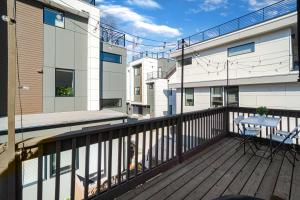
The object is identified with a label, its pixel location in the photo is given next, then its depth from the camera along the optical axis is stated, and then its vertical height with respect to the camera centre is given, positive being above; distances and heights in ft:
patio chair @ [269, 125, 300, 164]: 12.40 -2.65
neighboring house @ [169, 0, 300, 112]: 31.91 +6.43
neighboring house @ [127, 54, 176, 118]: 79.30 +5.15
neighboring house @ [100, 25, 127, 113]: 44.14 +6.44
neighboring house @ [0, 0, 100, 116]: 30.81 +7.25
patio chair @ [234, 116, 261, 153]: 15.03 -2.63
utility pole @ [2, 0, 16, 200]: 5.32 +0.08
